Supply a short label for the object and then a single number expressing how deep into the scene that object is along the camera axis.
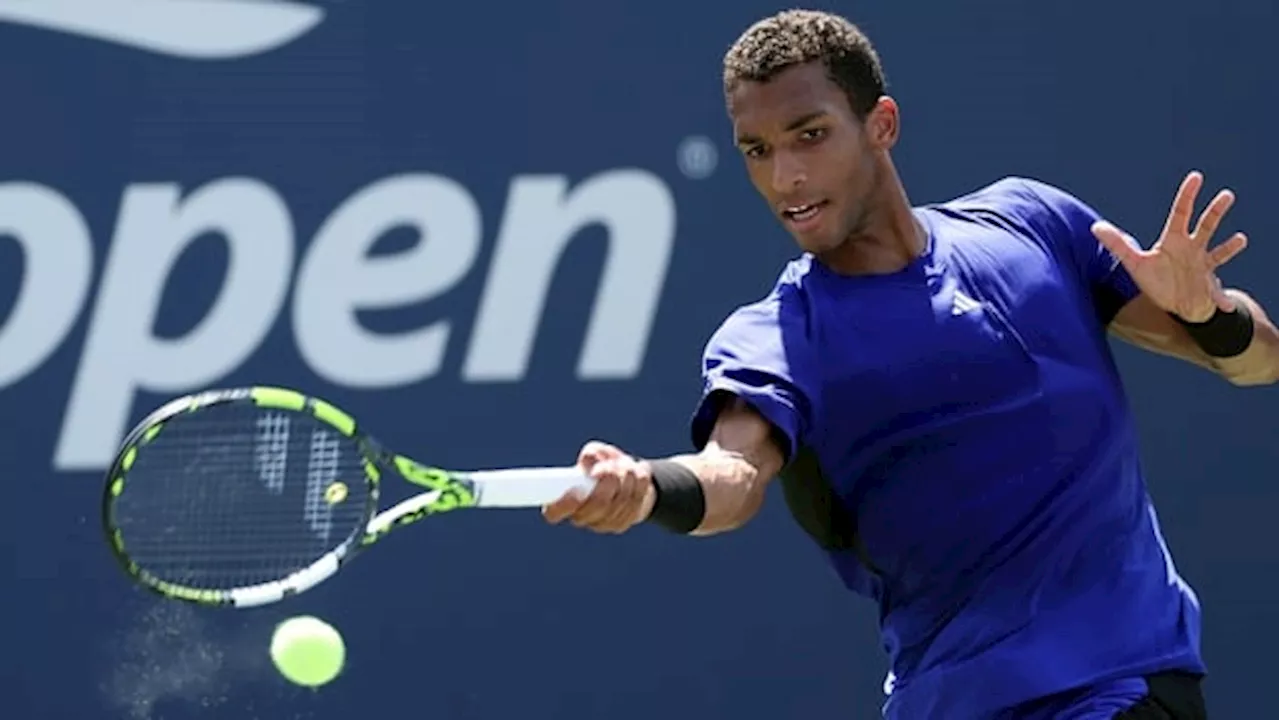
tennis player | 6.74
